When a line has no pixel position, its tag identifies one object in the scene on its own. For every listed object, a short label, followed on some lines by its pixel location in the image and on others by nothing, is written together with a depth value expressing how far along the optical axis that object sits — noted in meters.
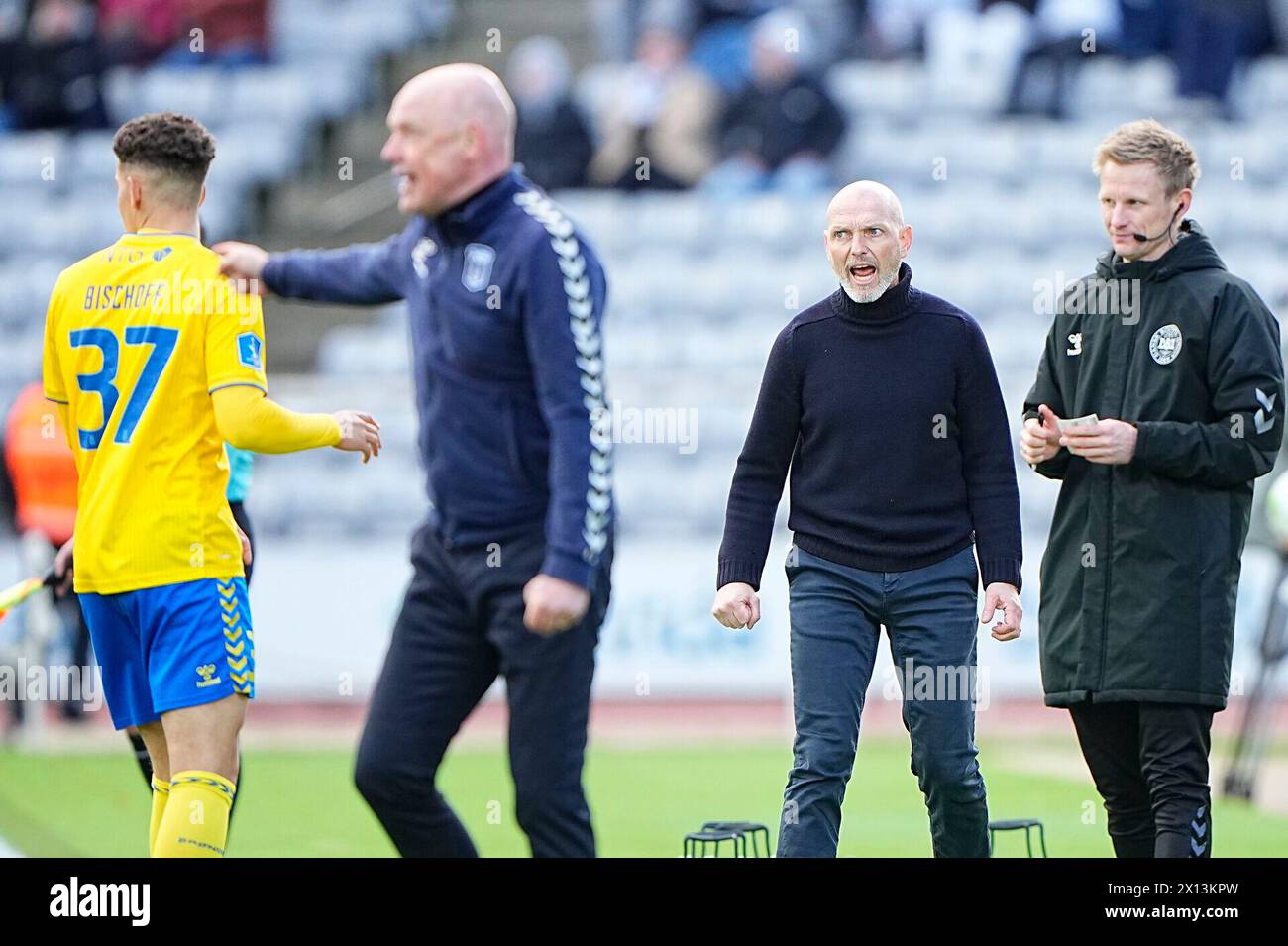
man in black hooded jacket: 5.49
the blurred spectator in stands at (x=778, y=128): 17.23
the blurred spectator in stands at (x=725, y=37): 18.64
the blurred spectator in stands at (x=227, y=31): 19.11
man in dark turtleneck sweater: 5.48
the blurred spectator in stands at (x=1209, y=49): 17.47
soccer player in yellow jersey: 5.27
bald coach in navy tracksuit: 4.82
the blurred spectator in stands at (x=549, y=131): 17.14
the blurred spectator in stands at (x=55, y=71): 18.25
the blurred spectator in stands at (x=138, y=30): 18.83
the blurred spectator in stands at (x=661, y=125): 17.50
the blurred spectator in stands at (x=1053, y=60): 17.94
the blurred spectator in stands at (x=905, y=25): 18.89
